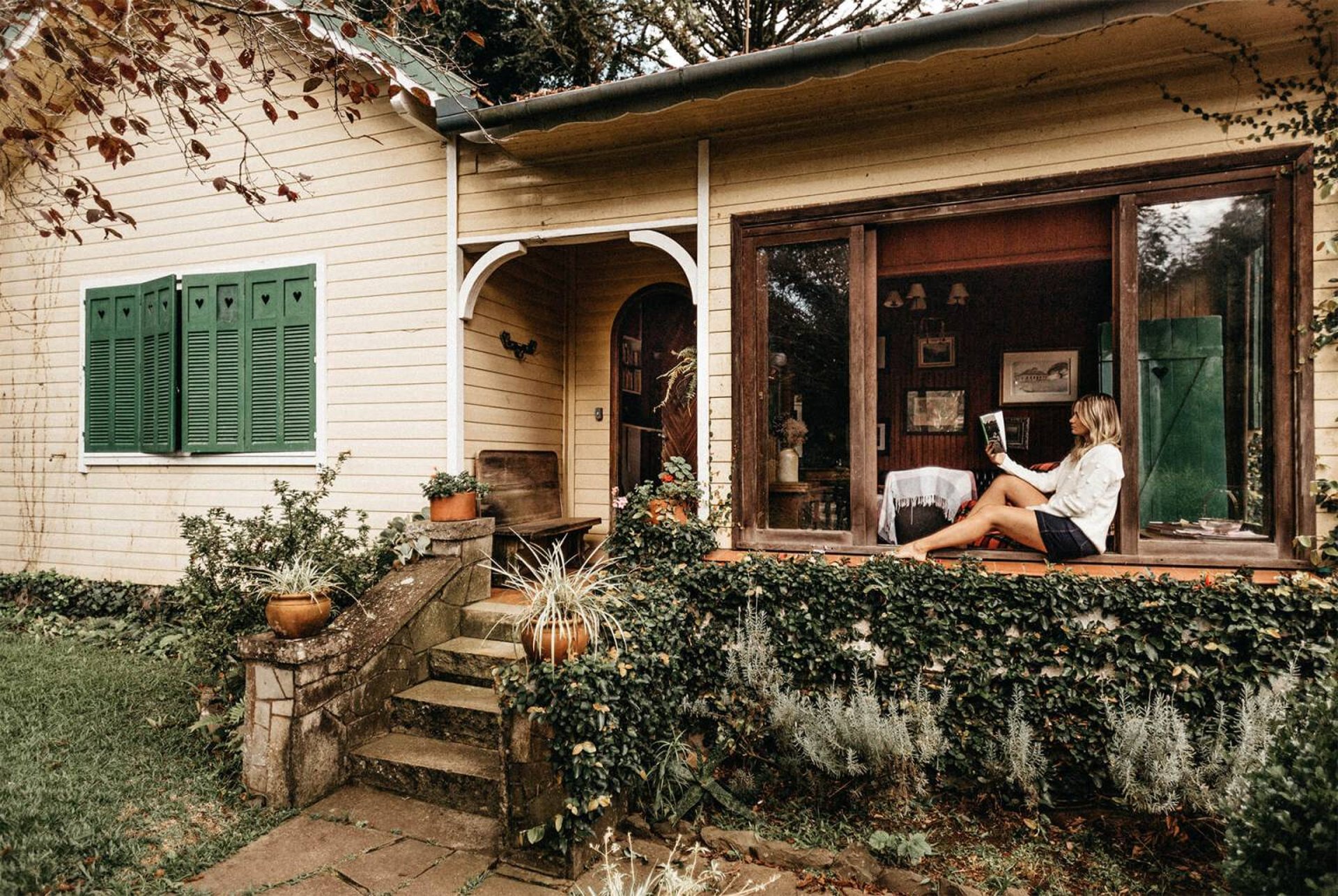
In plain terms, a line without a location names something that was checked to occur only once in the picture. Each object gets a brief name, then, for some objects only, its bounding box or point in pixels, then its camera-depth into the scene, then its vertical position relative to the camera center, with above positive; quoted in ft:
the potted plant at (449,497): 16.87 -0.90
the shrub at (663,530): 14.89 -1.48
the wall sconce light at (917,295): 21.21 +4.66
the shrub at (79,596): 21.76 -4.18
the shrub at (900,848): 10.64 -5.64
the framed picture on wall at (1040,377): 20.68 +2.26
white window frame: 19.83 +0.11
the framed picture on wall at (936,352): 22.00 +3.15
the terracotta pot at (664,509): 15.20 -1.06
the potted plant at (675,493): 15.25 -0.75
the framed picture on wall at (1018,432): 21.04 +0.72
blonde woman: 13.16 -0.96
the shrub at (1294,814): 6.89 -3.47
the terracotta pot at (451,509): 16.93 -1.17
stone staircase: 12.50 -5.16
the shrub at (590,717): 10.48 -3.78
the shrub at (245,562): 15.19 -2.21
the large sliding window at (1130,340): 12.30 +2.18
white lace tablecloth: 16.94 -0.74
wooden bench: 18.63 -1.34
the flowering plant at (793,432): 15.21 +0.52
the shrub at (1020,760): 11.64 -4.83
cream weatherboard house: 12.49 +3.86
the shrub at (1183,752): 10.61 -4.37
